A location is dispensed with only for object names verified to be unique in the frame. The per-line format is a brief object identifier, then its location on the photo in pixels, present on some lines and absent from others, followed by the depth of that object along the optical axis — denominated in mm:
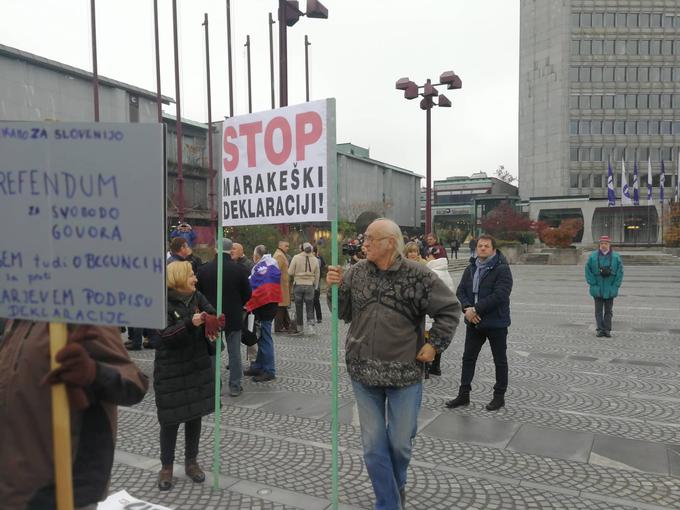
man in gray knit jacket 3291
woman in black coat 4008
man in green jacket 10203
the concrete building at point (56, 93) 31672
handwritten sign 2070
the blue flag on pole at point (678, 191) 44744
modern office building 73062
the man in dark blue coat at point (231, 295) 6012
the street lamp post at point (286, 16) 10914
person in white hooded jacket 7105
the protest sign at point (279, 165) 3613
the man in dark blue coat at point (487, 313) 5660
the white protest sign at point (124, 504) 3621
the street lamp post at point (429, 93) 16469
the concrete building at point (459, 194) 86062
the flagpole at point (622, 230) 65875
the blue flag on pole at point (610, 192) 46797
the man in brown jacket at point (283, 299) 10125
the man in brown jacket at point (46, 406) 1913
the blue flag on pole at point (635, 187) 46062
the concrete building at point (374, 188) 60969
